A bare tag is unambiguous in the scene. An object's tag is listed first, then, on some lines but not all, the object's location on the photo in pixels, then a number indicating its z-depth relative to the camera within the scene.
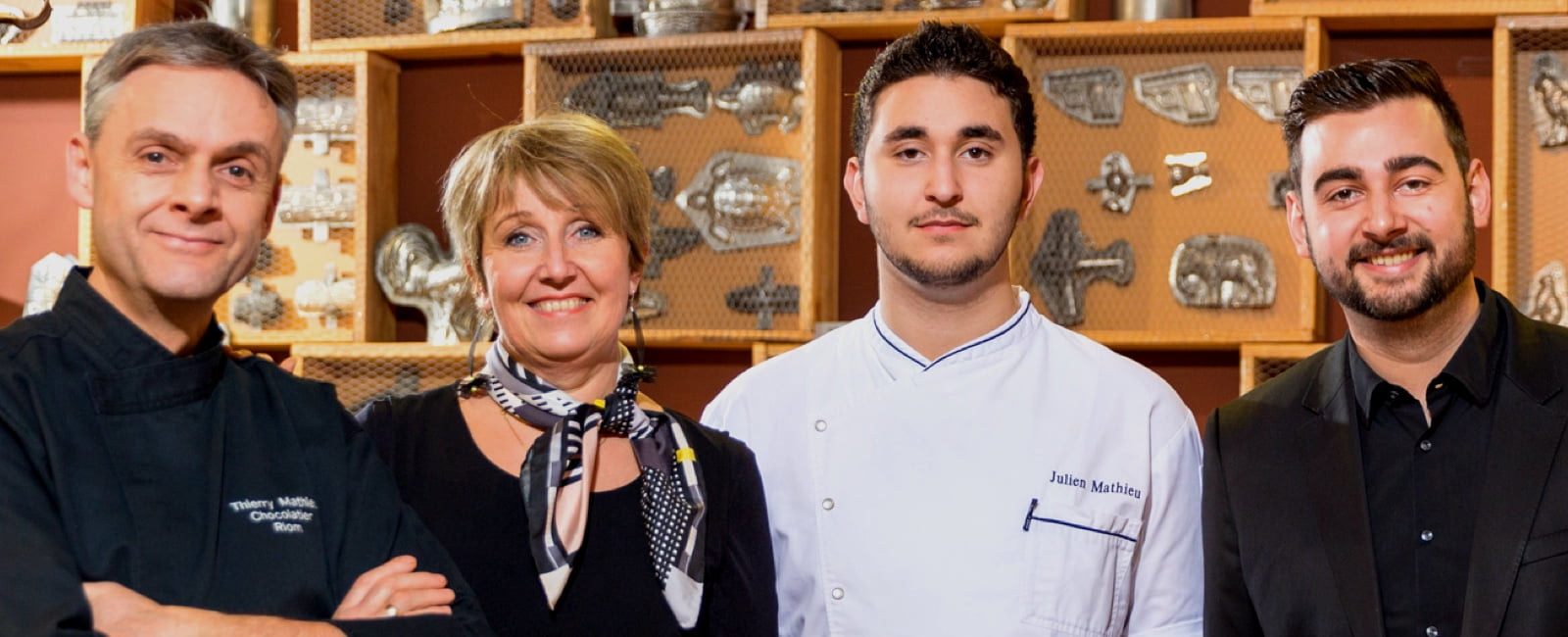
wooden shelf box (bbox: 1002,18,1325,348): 3.59
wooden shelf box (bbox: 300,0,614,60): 3.87
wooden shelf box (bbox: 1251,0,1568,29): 3.35
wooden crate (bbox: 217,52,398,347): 4.00
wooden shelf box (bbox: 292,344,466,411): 3.94
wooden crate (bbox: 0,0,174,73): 4.05
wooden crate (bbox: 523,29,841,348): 3.70
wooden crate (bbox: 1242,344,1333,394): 3.41
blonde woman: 1.82
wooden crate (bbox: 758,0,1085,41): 3.57
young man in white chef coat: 2.02
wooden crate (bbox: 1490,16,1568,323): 3.35
